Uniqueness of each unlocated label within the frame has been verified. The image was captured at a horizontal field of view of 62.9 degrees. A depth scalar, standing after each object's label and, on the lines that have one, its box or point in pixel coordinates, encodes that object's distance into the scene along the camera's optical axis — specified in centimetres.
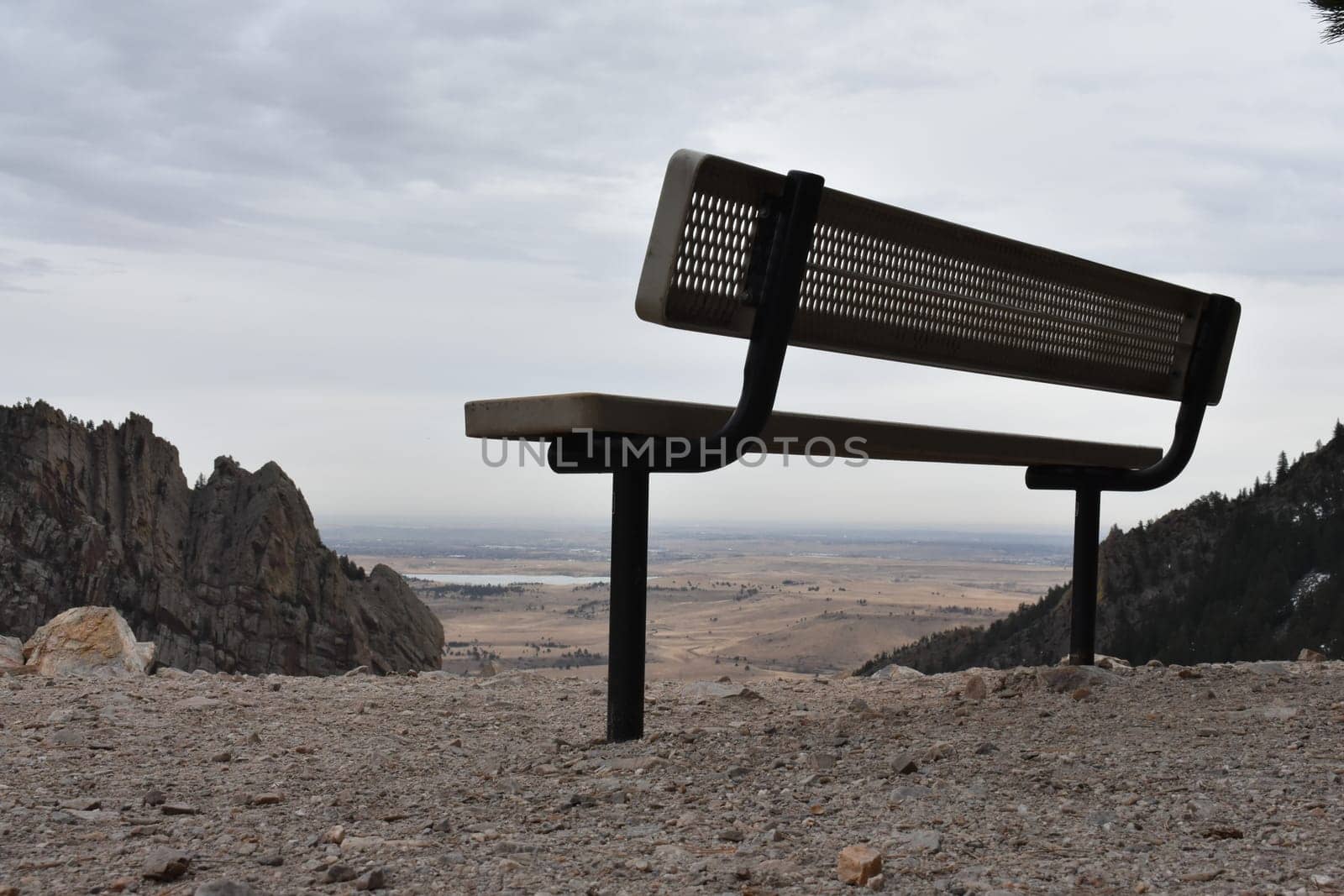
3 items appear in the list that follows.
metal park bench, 298
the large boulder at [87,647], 523
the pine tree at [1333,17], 668
